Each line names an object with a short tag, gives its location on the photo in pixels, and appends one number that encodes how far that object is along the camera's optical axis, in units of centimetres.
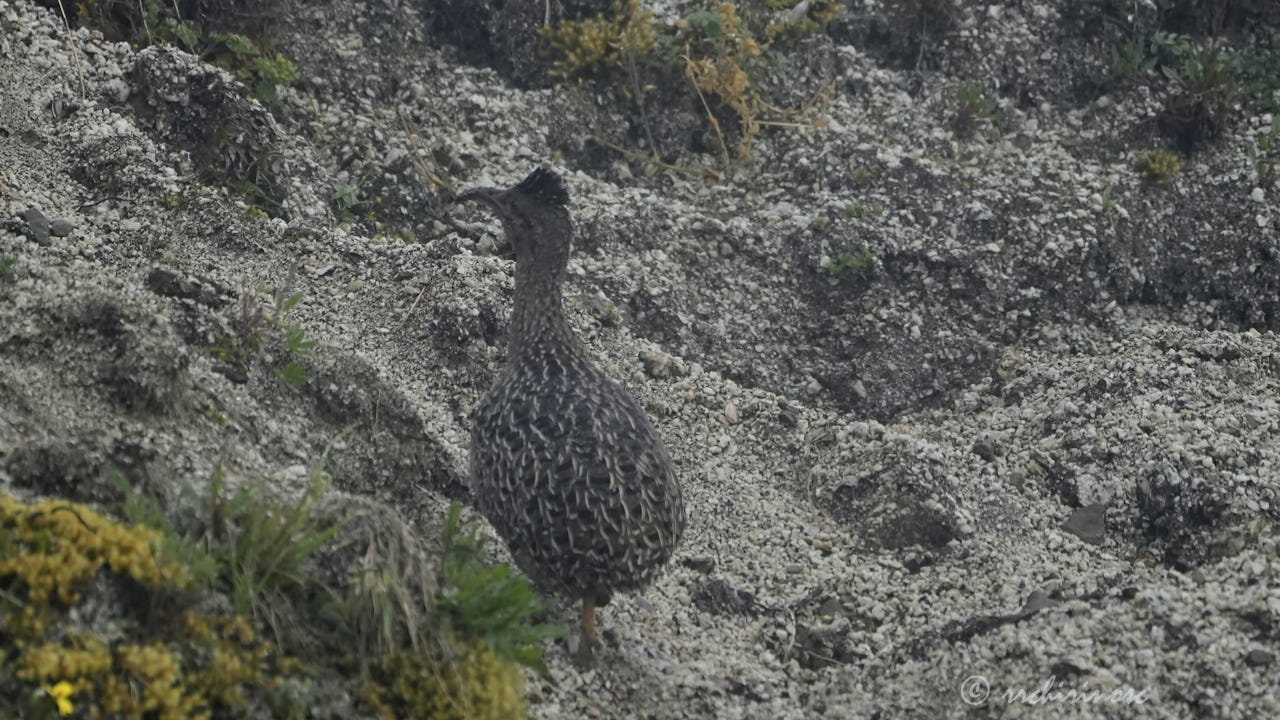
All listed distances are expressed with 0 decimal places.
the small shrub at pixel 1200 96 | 1958
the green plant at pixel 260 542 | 951
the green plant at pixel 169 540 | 930
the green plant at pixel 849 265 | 1837
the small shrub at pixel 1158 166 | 1916
